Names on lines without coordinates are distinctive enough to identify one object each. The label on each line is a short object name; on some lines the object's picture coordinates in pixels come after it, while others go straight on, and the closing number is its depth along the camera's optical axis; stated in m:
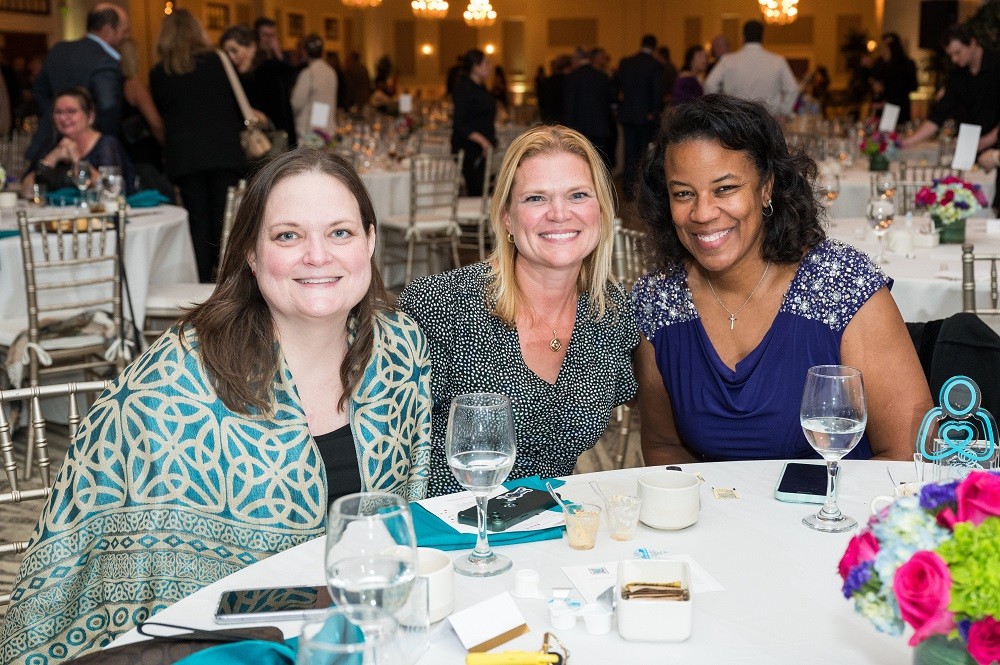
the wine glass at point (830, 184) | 4.80
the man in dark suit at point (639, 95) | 11.63
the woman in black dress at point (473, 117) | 9.30
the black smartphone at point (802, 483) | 1.70
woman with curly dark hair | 2.29
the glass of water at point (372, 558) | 1.00
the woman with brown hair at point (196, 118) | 6.04
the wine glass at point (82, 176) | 5.16
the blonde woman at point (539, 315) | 2.31
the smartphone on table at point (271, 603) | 1.29
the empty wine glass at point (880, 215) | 3.93
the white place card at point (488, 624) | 1.23
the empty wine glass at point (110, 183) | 5.05
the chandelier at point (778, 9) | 15.71
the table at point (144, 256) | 4.32
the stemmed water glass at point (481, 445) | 1.42
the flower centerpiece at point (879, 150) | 6.71
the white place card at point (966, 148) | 5.16
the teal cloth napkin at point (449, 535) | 1.54
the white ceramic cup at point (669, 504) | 1.58
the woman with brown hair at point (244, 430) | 1.69
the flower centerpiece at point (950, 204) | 4.05
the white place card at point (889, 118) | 6.95
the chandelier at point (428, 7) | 17.50
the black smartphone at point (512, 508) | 1.59
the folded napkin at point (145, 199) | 5.30
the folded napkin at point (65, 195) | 5.24
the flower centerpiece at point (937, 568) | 0.90
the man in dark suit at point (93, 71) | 6.33
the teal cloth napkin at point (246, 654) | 1.10
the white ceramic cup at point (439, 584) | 1.31
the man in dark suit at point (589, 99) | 11.45
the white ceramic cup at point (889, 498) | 1.52
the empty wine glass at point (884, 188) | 4.58
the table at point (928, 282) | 3.43
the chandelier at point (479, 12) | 18.34
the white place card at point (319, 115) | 7.35
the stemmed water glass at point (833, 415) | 1.57
